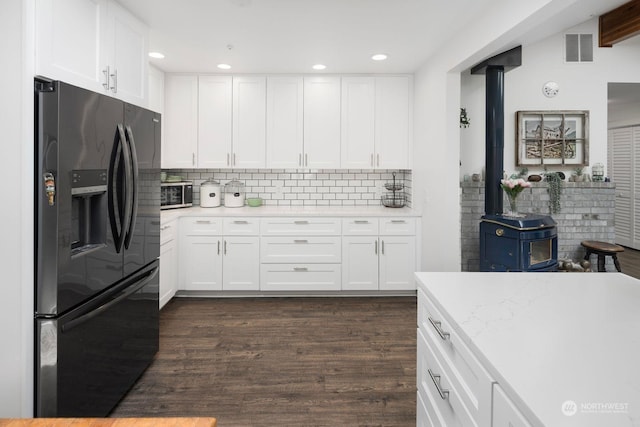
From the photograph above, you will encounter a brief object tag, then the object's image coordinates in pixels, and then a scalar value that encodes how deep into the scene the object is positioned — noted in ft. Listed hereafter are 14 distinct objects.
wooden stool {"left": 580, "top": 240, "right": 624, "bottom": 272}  14.25
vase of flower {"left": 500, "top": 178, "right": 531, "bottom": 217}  11.43
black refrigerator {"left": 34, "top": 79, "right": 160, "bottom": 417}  5.44
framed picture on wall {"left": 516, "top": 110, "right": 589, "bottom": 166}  14.92
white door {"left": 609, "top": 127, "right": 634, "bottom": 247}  22.75
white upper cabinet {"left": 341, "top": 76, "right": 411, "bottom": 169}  14.74
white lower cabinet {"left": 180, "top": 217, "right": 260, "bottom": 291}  13.67
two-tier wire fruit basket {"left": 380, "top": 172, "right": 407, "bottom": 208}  15.69
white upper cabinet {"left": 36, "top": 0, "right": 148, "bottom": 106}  5.90
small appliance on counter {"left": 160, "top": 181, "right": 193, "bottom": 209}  14.34
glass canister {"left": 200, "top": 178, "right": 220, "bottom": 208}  15.10
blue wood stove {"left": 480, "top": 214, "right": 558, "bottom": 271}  11.29
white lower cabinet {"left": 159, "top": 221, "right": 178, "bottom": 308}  12.02
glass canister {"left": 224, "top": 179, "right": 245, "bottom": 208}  15.25
